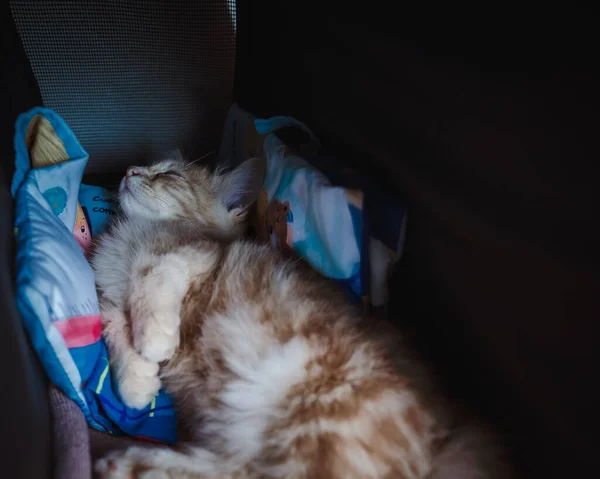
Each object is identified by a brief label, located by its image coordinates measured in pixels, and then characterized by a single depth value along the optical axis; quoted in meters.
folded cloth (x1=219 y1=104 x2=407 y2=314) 0.37
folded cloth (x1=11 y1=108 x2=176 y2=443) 0.33
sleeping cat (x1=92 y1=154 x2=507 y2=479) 0.31
